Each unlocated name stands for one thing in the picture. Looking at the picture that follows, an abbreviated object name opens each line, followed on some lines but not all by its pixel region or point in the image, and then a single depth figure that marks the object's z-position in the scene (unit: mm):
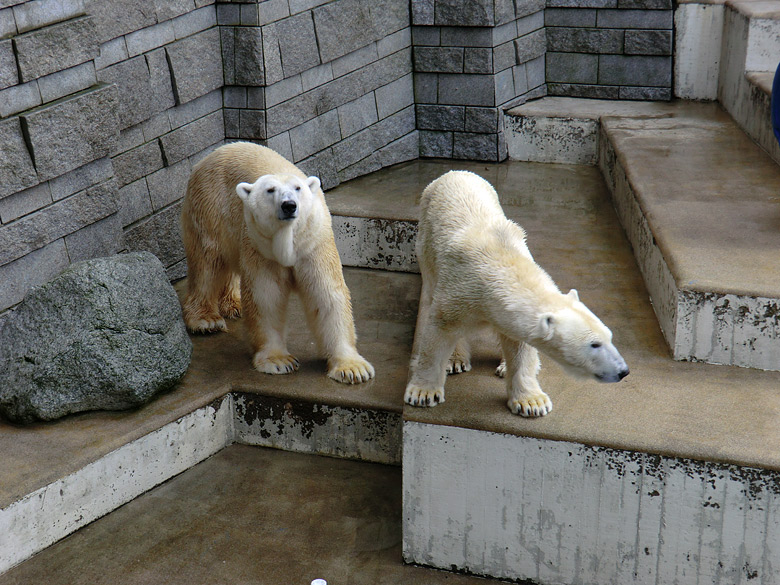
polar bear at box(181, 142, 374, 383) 3320
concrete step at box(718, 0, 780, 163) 5230
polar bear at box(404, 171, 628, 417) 2516
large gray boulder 3254
